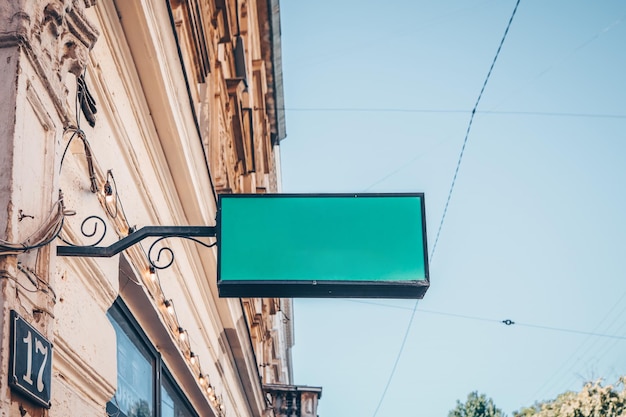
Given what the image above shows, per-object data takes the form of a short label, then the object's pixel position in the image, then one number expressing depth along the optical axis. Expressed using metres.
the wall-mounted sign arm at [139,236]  3.77
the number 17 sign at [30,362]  2.78
